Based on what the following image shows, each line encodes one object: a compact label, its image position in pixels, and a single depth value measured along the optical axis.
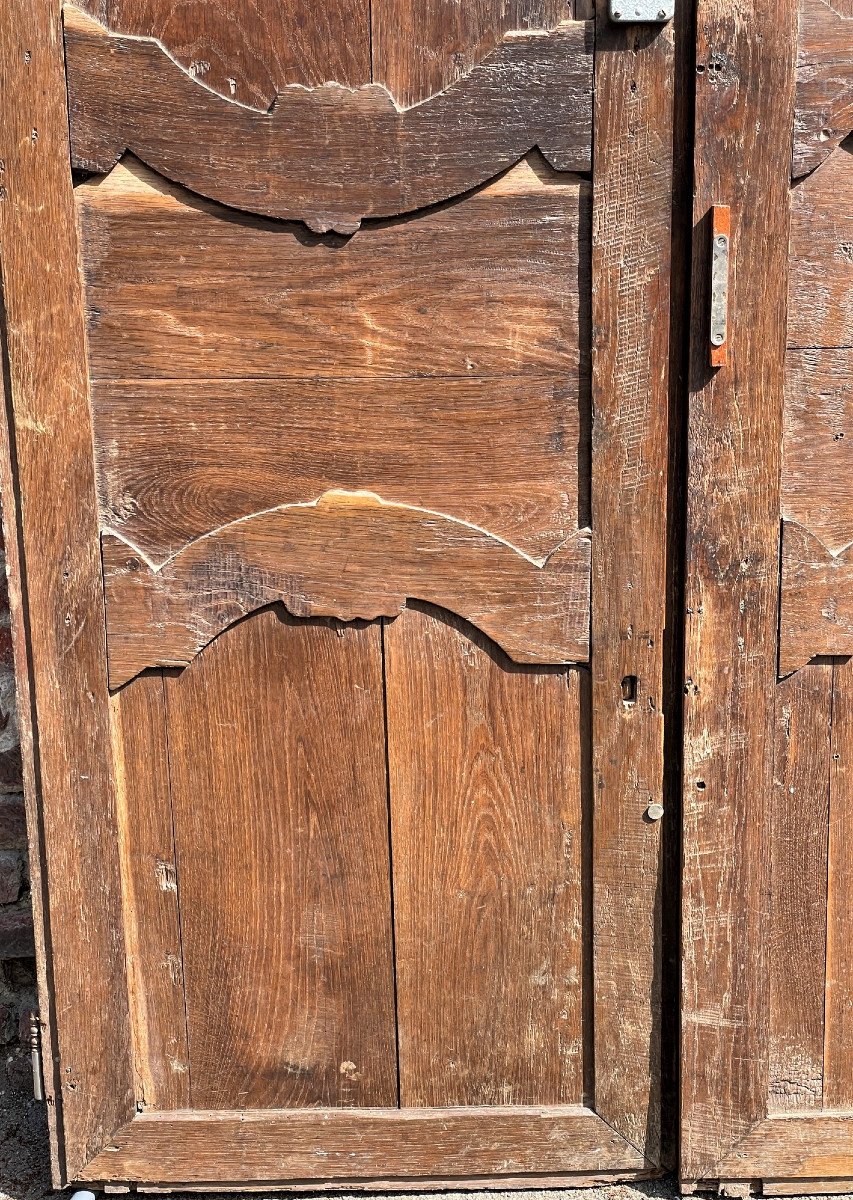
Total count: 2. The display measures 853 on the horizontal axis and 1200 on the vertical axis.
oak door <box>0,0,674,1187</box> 1.37
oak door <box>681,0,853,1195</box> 1.36
